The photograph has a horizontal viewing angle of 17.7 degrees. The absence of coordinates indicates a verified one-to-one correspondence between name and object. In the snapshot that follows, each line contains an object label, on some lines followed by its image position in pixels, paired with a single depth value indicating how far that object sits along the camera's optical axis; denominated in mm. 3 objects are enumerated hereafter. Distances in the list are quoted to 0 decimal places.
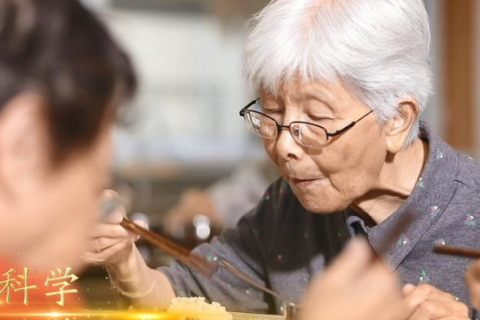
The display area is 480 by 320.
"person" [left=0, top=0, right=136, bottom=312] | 1306
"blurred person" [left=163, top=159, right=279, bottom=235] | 2914
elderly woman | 1668
